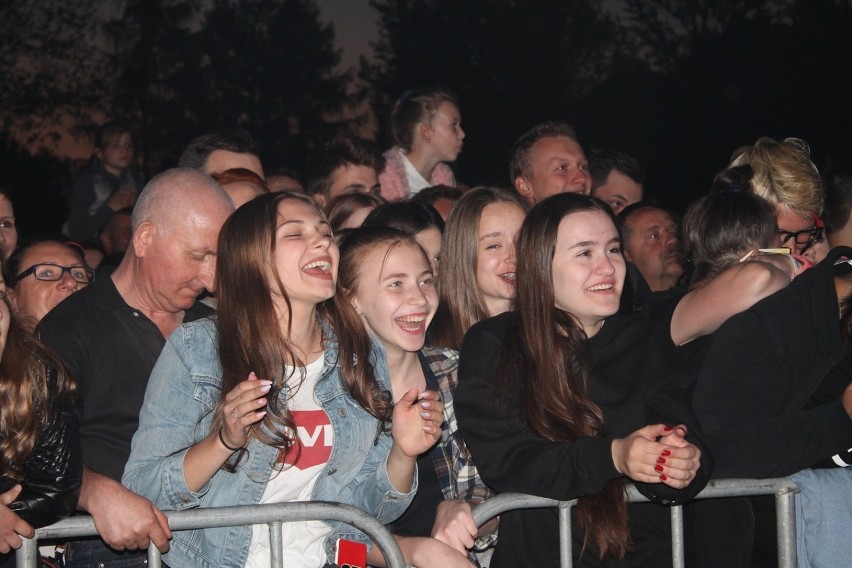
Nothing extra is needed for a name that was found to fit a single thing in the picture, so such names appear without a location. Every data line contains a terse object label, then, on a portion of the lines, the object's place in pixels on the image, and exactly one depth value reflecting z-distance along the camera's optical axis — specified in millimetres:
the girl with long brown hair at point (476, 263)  5172
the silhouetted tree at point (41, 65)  26172
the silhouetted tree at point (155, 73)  31719
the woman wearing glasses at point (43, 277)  5504
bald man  3580
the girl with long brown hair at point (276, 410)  3727
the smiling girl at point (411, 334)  4402
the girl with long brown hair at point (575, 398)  3727
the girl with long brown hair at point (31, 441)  3426
